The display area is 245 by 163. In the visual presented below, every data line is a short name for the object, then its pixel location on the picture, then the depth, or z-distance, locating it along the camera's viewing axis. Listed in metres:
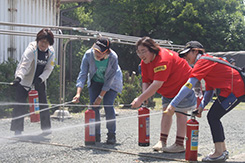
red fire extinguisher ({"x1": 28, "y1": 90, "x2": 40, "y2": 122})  6.93
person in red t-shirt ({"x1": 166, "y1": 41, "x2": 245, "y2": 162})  4.89
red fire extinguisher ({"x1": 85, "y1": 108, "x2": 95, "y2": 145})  5.99
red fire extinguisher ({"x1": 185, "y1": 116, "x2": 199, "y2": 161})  5.01
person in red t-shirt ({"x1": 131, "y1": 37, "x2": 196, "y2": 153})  5.21
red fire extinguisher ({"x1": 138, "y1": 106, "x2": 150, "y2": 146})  5.67
